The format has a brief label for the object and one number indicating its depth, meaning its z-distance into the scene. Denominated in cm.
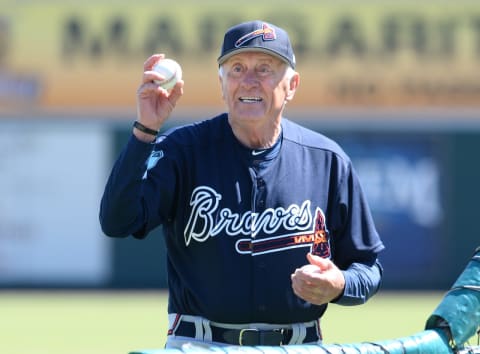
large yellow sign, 3359
